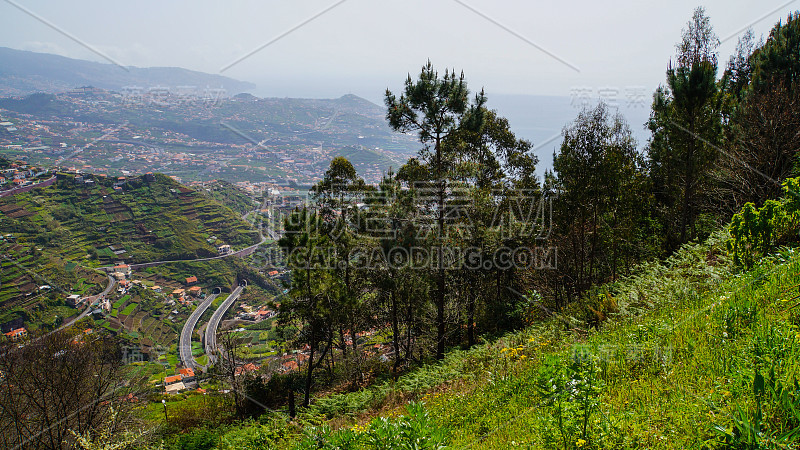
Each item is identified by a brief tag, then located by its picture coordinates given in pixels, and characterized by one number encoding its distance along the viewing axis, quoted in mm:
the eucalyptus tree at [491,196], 14359
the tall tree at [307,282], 14055
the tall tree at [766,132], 11266
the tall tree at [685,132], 11812
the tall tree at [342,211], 16828
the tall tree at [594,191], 12531
